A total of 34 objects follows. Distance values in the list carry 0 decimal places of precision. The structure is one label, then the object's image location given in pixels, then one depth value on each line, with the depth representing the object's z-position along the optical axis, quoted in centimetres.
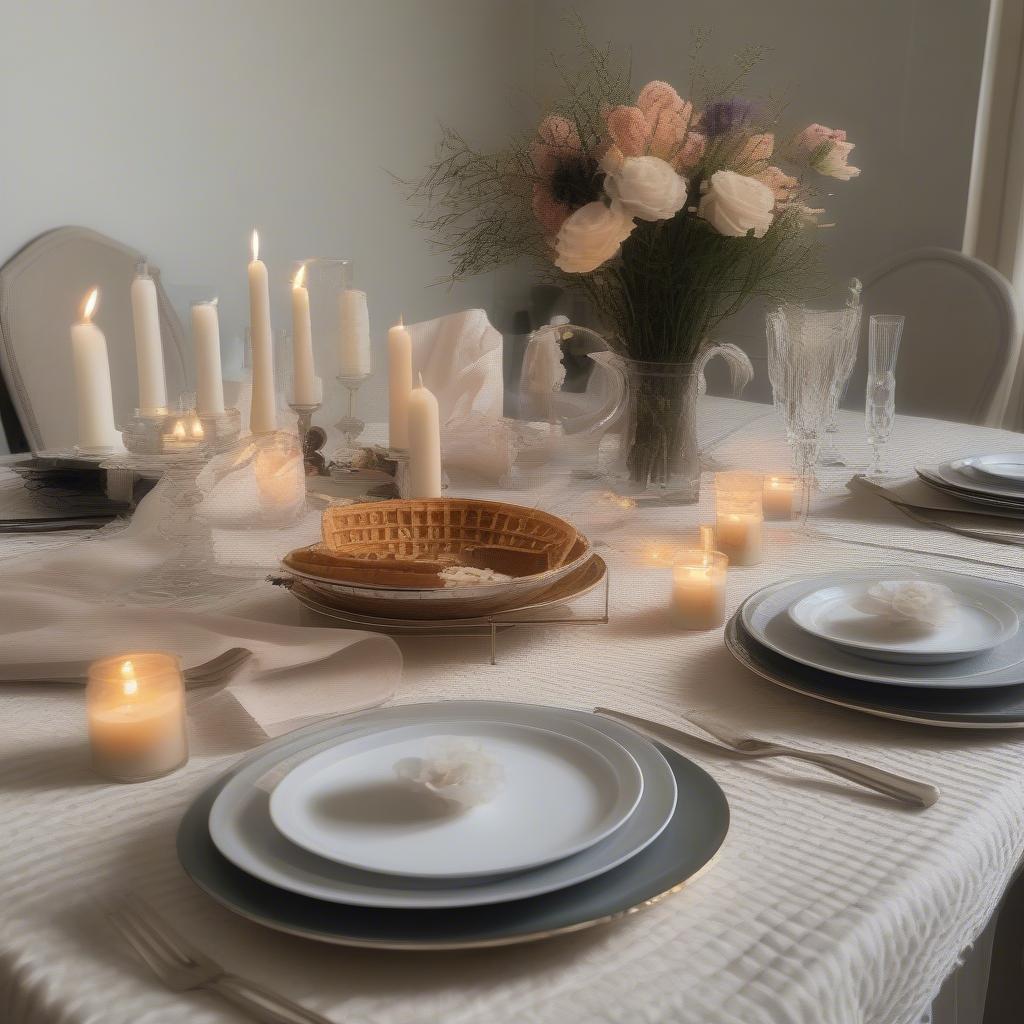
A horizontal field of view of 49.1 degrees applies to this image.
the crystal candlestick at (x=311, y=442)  134
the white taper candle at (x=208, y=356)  116
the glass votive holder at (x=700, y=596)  88
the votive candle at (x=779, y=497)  122
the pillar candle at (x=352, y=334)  141
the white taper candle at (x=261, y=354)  124
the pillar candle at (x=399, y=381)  122
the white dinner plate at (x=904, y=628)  74
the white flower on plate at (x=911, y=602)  78
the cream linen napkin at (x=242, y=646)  71
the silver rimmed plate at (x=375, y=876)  46
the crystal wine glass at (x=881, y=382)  139
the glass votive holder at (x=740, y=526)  106
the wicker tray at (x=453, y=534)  93
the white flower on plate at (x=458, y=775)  53
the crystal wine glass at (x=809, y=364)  131
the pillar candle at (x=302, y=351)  133
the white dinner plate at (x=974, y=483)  119
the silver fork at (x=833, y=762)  60
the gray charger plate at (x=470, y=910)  45
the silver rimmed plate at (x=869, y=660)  72
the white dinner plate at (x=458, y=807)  49
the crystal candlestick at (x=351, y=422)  142
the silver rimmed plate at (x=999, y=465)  125
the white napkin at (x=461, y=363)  161
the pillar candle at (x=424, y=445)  108
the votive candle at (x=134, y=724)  62
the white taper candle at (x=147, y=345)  109
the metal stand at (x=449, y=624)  83
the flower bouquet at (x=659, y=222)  113
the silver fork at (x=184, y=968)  43
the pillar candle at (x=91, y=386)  99
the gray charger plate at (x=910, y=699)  68
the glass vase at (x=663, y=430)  125
